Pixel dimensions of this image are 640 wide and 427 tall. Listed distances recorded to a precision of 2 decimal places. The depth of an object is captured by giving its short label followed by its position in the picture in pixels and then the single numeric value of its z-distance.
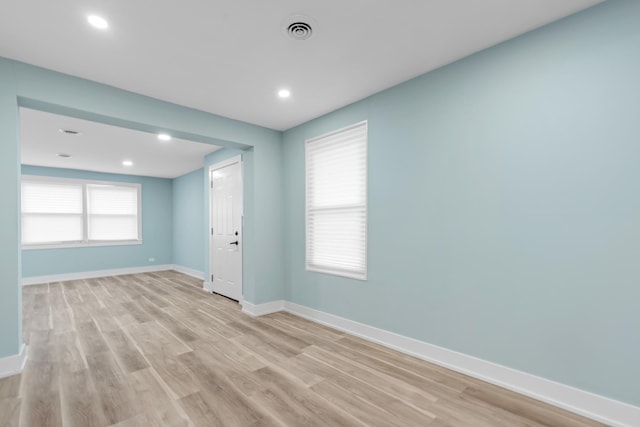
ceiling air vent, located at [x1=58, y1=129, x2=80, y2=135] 4.12
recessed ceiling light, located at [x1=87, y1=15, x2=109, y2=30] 1.94
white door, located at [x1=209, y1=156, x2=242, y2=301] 4.77
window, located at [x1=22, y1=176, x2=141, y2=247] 6.52
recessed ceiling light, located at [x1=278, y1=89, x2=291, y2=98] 3.05
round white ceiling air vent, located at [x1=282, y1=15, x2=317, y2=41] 1.98
